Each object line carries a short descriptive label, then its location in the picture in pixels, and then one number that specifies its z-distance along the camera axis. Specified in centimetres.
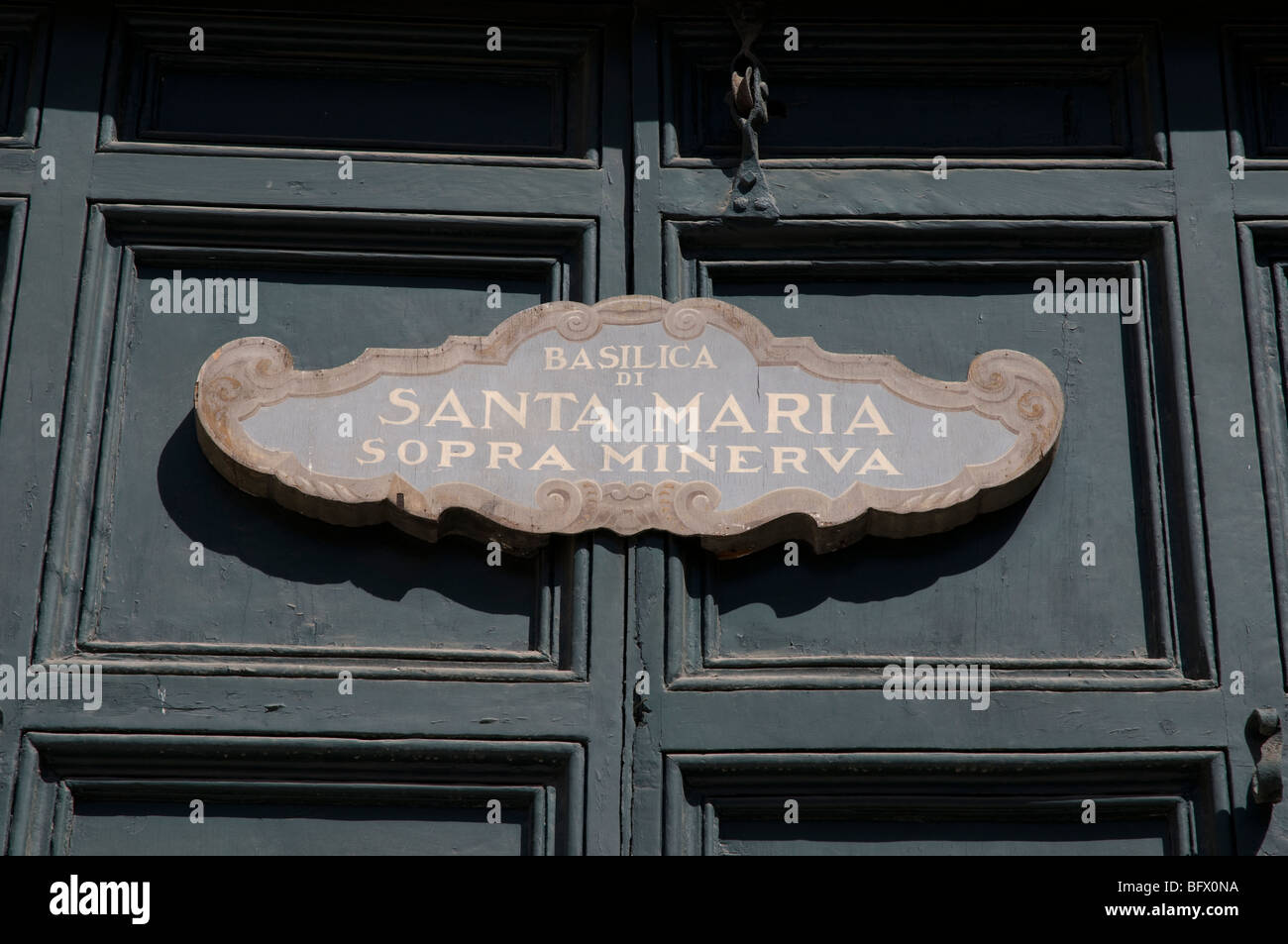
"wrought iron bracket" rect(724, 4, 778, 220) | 374
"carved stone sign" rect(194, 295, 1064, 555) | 343
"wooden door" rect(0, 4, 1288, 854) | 329
